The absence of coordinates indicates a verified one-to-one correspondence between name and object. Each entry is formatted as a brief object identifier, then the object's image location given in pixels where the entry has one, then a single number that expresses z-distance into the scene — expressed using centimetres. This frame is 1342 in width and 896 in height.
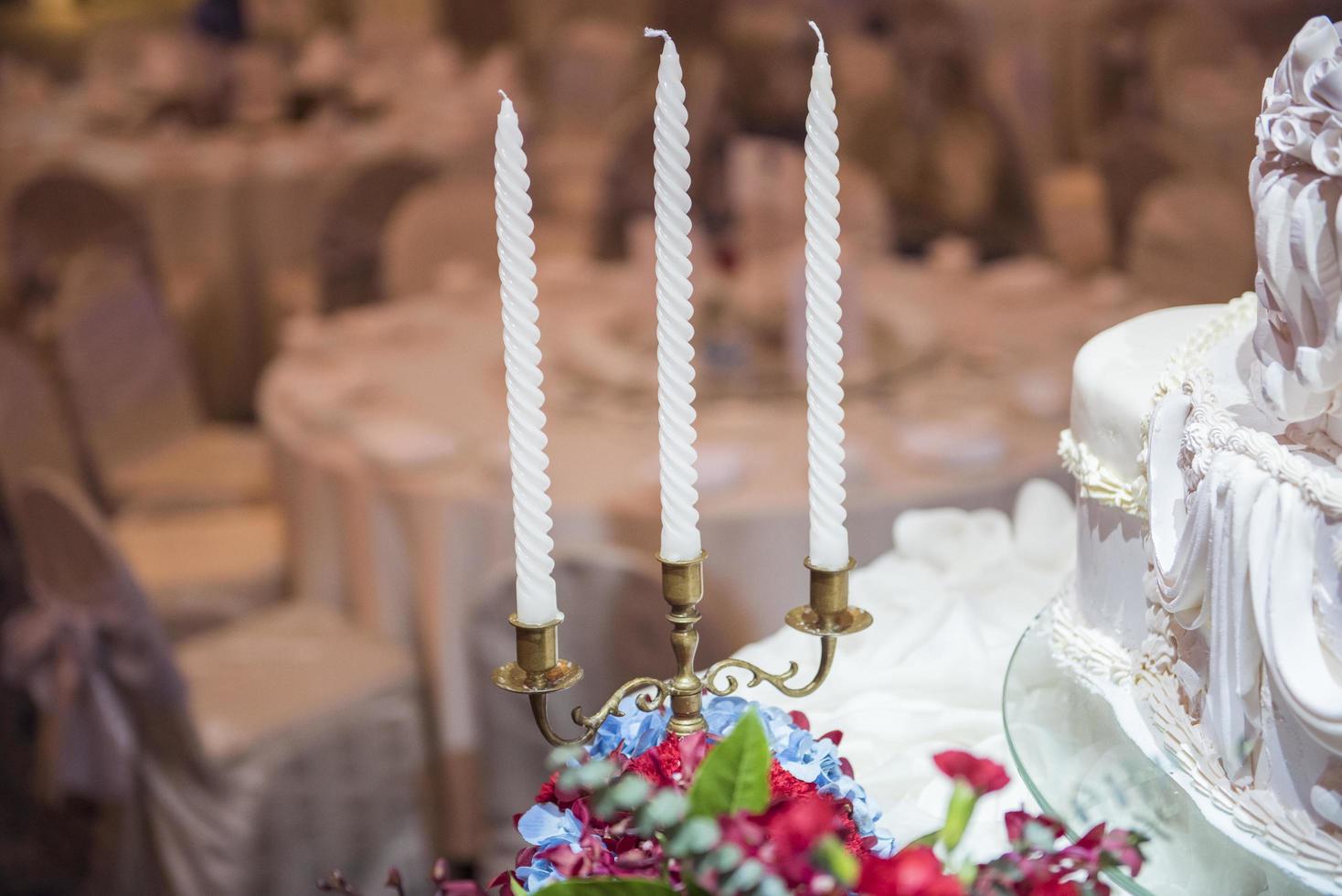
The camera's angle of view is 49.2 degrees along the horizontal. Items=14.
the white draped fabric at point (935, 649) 129
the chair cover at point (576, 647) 265
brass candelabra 97
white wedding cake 96
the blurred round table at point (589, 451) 289
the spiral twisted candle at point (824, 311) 91
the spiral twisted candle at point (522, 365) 87
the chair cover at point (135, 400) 405
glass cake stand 102
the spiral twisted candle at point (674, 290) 88
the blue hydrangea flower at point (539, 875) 89
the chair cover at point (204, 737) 297
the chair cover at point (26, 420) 342
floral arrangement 73
